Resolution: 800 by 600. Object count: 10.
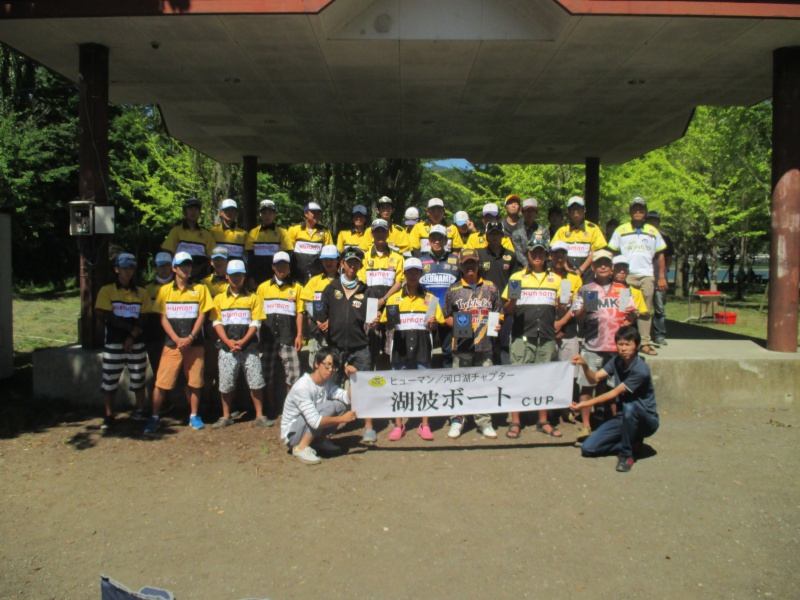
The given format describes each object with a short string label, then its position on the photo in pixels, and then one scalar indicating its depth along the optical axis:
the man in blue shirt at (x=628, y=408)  6.22
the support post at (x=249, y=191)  15.40
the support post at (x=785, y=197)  8.55
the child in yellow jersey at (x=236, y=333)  7.50
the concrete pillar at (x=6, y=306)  9.57
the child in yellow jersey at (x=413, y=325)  7.05
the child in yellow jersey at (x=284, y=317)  7.73
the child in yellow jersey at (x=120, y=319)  7.48
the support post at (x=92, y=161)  8.37
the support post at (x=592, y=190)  15.19
